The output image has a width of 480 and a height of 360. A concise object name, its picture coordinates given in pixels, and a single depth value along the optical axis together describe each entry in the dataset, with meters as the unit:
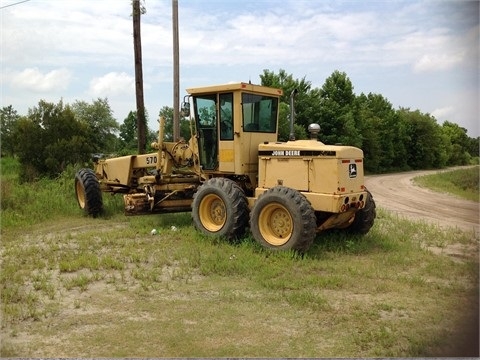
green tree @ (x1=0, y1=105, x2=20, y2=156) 17.83
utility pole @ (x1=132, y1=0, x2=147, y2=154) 13.66
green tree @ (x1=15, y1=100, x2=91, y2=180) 18.11
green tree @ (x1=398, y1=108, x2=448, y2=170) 29.09
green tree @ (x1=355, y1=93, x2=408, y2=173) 30.39
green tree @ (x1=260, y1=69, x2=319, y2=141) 24.77
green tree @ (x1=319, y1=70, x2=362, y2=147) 25.81
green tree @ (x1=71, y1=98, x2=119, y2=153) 24.36
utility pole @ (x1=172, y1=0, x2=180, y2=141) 11.73
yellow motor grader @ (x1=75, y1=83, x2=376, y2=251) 6.59
